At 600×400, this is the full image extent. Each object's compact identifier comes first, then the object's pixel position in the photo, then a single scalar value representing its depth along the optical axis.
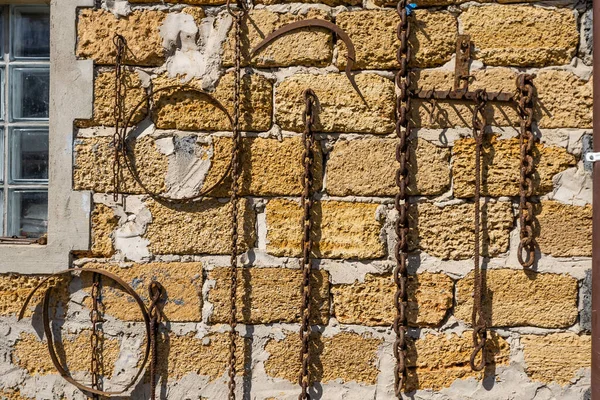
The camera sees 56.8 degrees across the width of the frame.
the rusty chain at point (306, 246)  2.29
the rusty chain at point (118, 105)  2.34
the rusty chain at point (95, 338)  2.35
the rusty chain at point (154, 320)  2.31
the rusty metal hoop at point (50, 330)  2.31
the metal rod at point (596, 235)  2.20
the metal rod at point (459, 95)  2.28
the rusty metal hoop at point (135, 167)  2.33
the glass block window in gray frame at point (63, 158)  2.34
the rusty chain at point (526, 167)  2.27
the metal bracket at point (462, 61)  2.30
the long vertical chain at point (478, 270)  2.26
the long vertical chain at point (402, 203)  2.29
